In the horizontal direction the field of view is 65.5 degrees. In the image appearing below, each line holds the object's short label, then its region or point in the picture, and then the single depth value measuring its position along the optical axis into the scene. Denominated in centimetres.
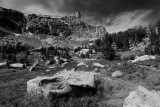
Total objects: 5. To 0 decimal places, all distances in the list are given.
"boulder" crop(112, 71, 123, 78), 1740
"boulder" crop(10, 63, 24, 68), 4093
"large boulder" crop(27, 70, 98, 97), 1083
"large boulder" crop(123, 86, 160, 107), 798
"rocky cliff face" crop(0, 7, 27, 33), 18669
